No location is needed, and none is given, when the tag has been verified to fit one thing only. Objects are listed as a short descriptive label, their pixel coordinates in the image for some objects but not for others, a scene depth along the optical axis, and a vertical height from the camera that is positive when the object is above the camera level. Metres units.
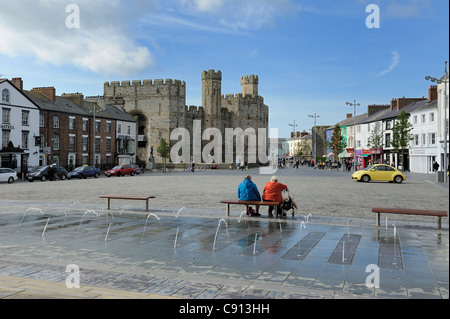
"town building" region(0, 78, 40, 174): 39.00 +3.52
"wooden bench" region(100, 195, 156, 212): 12.85 -1.14
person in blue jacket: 12.08 -0.91
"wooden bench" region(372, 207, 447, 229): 9.53 -1.23
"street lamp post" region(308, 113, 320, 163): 80.36 +8.96
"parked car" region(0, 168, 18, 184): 31.45 -1.00
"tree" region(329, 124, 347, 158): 70.56 +3.28
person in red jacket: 11.85 -0.89
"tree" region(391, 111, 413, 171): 47.31 +3.28
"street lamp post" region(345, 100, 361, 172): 54.72 +7.65
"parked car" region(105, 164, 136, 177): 42.78 -0.94
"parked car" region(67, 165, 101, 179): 38.47 -0.98
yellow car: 29.73 -0.95
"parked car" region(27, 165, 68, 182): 34.10 -0.98
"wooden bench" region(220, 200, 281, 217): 11.38 -1.16
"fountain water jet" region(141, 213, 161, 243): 11.69 -1.61
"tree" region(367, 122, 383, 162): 55.12 +3.40
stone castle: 71.81 +10.26
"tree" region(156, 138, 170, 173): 60.34 +2.07
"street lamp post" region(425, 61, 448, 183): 29.36 +6.08
